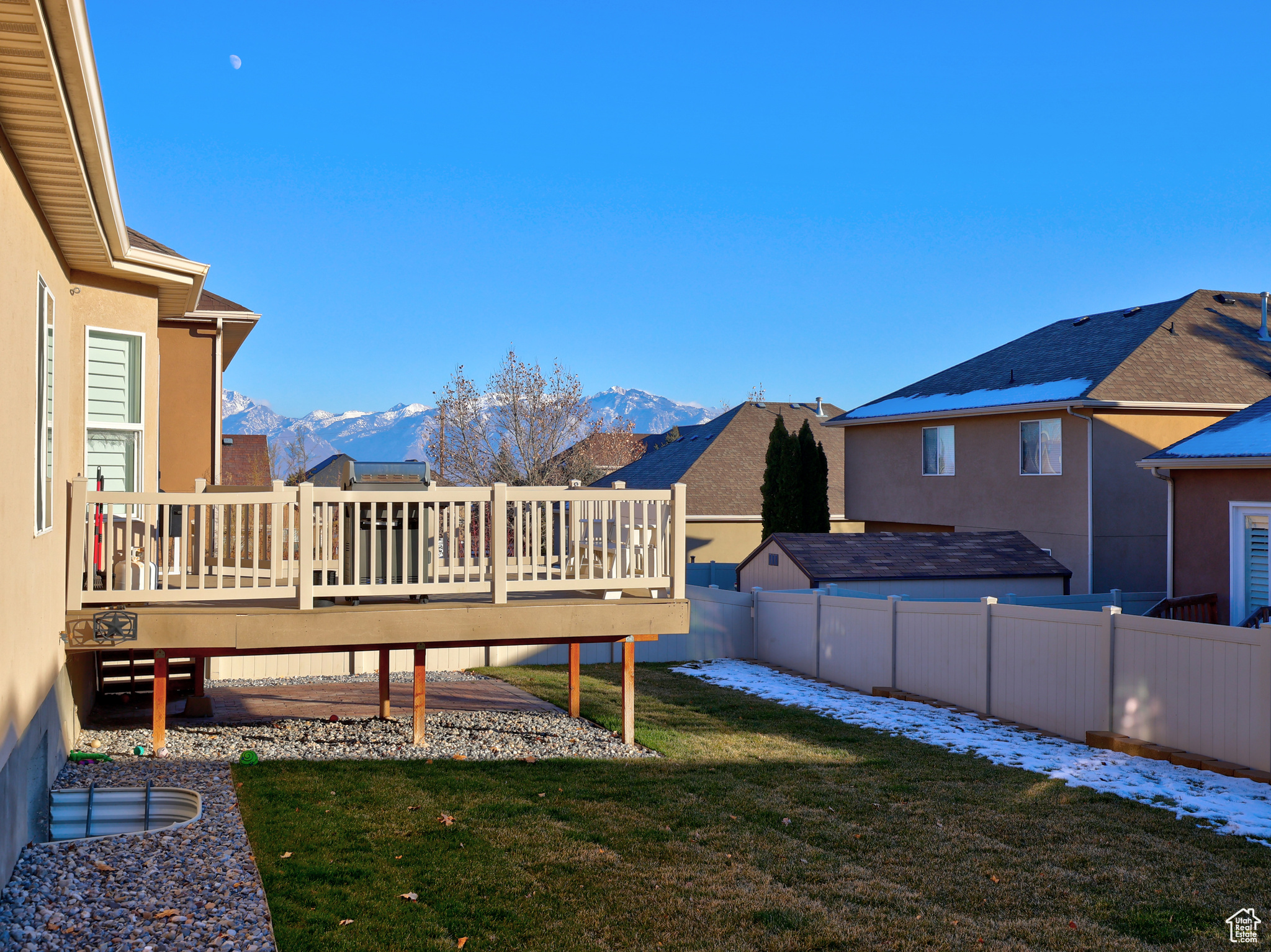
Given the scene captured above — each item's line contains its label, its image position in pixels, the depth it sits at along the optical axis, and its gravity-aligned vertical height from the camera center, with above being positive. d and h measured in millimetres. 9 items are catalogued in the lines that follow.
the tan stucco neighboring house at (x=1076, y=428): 19891 +1427
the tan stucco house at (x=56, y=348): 5086 +1102
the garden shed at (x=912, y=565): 18172 -1383
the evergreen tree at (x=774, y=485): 26188 +163
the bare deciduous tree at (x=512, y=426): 40156 +2637
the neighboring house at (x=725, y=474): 30719 +590
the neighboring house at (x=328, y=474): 49512 +856
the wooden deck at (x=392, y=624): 8195 -1179
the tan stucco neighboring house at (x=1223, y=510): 14211 -239
